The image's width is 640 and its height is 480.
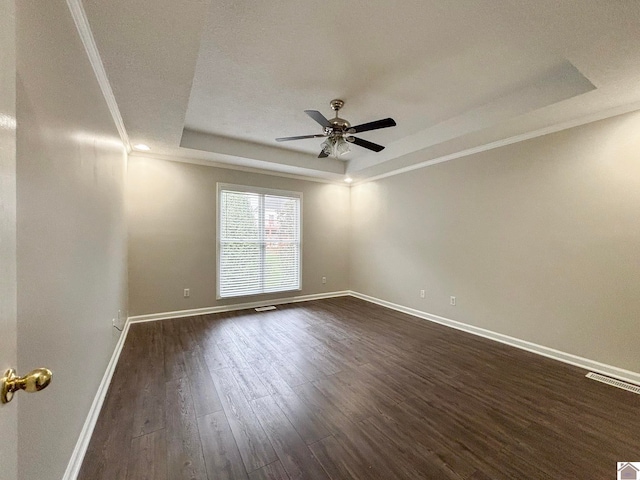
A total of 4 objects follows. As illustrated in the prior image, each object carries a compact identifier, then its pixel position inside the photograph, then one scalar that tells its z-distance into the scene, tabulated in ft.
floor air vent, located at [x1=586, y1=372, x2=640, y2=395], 7.64
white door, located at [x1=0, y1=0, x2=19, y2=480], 1.87
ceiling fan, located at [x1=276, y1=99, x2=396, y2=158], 8.36
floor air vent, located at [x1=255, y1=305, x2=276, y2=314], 15.31
